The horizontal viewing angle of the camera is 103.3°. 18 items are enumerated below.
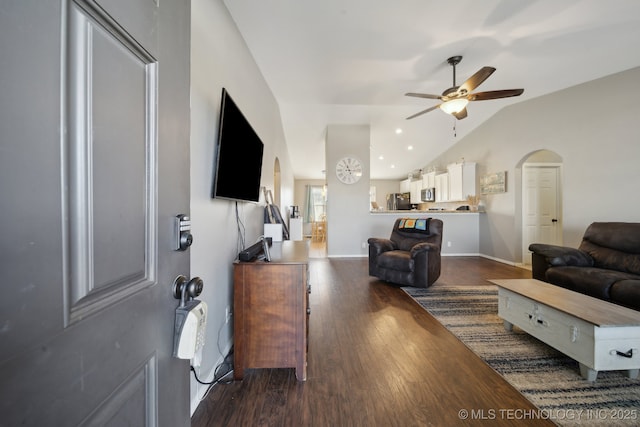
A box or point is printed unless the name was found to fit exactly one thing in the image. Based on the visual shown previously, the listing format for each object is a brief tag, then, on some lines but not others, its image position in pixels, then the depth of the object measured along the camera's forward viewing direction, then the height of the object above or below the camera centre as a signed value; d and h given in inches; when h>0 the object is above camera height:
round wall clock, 216.5 +39.3
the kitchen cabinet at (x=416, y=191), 308.3 +26.9
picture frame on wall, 195.9 +24.6
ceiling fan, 110.3 +54.4
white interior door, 189.5 +6.9
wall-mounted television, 61.1 +15.9
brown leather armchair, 129.6 -22.3
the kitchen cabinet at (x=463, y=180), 225.3 +30.3
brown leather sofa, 91.7 -22.4
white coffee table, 60.5 -29.8
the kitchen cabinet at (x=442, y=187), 252.7 +26.9
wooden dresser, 63.6 -25.9
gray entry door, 11.6 +0.1
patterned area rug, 53.8 -41.7
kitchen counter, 216.8 +0.8
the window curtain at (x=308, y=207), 383.2 +8.8
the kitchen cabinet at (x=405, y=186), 336.5 +37.7
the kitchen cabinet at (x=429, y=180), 277.3 +37.7
